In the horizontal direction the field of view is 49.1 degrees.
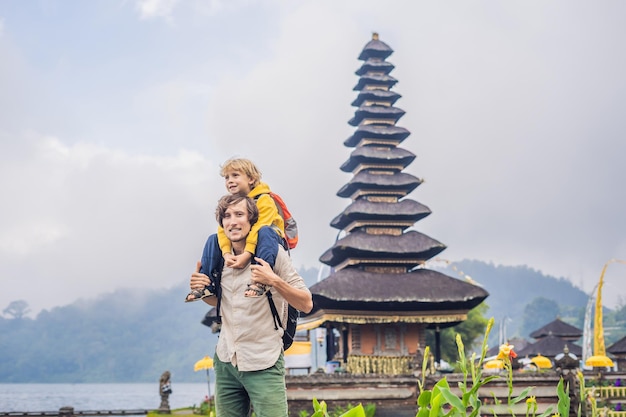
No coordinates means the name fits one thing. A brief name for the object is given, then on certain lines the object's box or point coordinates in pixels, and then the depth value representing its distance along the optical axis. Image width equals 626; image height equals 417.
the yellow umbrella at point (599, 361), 23.80
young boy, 3.92
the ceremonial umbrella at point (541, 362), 26.05
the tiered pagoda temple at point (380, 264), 23.58
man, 3.85
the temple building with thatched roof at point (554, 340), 38.91
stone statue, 25.43
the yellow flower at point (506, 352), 4.34
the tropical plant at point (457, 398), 3.27
